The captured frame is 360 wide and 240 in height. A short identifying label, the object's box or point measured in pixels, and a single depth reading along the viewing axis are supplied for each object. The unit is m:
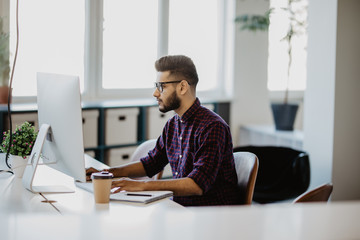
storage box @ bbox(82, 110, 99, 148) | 4.33
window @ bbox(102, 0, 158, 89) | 4.80
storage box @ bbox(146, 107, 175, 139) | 4.75
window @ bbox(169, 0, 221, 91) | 5.20
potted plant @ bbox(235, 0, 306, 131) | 4.83
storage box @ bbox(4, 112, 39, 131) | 3.89
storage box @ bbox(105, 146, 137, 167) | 4.55
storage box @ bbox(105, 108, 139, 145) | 4.49
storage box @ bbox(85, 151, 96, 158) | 4.45
